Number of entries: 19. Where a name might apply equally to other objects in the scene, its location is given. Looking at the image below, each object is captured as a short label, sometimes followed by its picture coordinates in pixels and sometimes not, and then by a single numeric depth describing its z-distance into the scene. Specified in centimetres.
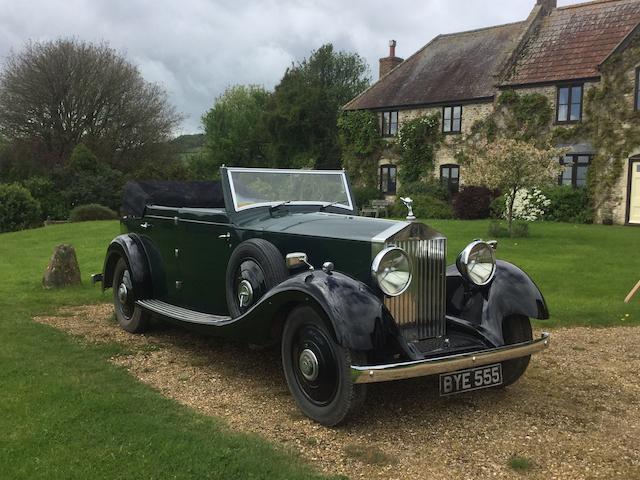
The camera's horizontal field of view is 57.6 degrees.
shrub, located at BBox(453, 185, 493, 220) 2341
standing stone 946
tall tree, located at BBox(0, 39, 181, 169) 3275
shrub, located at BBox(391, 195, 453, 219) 2366
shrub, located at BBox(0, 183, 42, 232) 2305
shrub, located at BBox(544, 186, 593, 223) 2192
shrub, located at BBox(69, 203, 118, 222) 2434
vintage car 381
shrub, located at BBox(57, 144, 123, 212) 2788
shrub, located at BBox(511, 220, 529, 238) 1600
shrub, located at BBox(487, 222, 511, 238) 1630
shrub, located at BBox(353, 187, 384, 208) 2858
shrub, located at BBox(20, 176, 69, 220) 2695
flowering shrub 1988
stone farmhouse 2234
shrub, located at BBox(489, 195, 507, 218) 2228
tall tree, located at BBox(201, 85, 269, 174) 4850
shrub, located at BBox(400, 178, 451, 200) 2597
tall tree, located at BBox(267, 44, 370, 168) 3938
